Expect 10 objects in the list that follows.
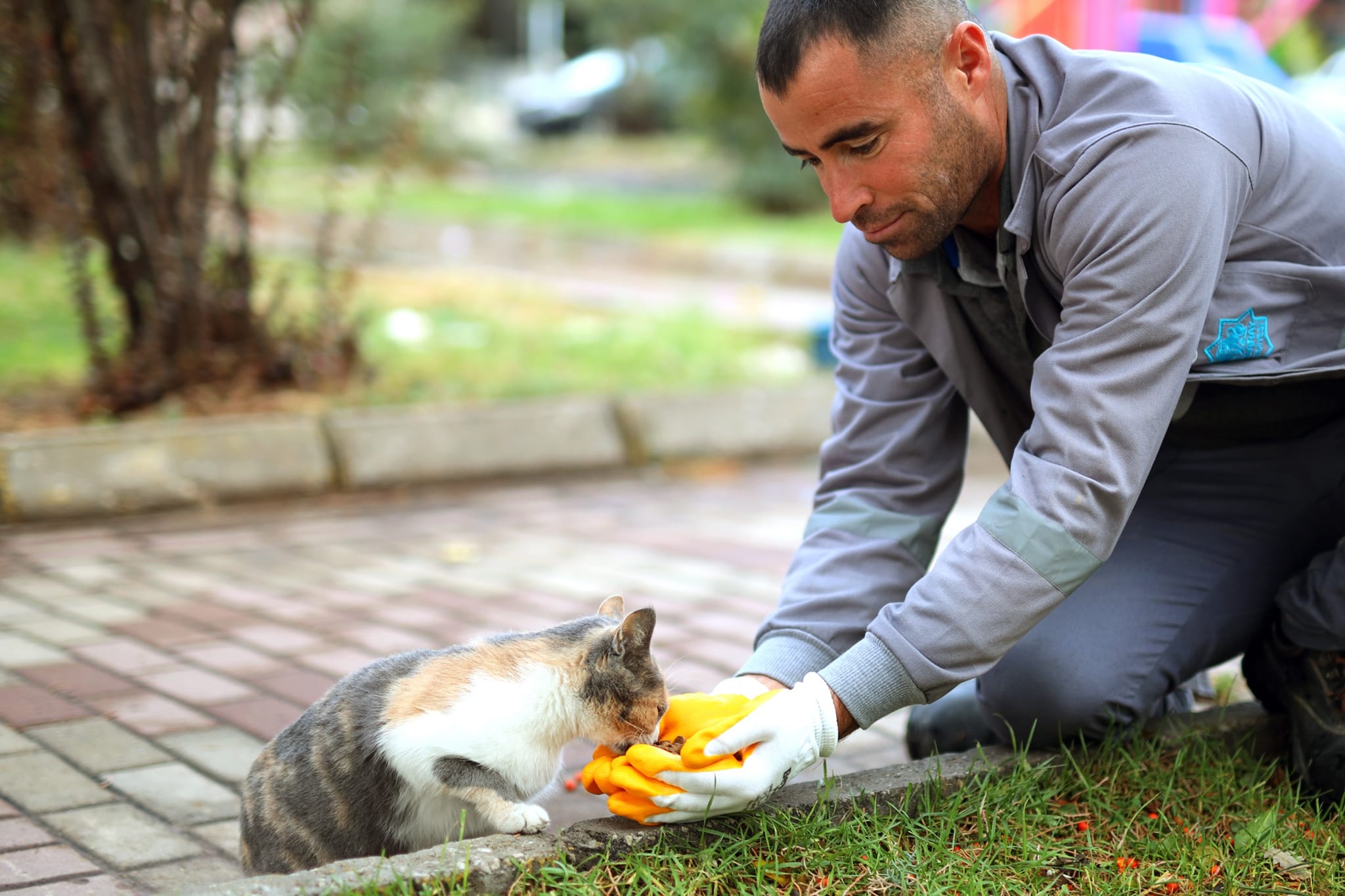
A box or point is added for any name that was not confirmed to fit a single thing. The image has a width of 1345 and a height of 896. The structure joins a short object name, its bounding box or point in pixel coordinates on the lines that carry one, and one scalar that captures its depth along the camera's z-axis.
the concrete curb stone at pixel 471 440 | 5.25
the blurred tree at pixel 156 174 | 5.21
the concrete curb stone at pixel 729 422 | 5.97
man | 2.29
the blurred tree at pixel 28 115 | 5.16
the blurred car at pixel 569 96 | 24.41
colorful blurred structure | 10.22
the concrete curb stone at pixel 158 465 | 4.55
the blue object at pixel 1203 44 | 10.98
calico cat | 2.25
